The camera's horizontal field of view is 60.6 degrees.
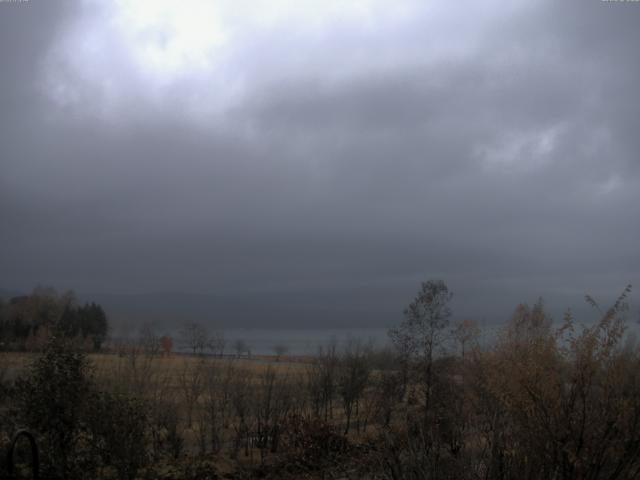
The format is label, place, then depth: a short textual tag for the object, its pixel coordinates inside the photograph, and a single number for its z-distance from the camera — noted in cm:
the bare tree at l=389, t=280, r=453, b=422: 2727
